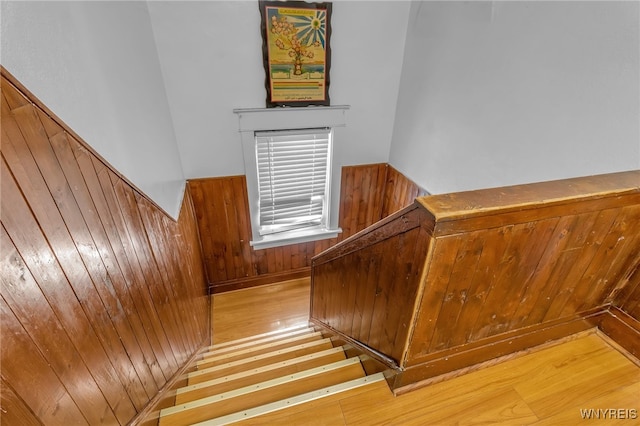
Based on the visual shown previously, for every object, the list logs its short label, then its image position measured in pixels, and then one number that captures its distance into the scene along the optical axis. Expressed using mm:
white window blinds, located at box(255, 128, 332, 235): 3125
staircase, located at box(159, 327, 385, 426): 1378
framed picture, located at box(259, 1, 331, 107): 2545
